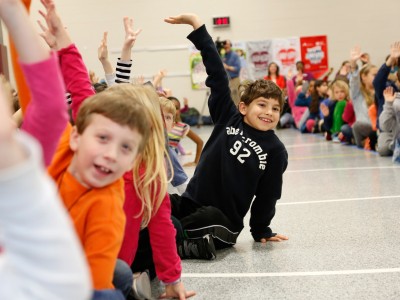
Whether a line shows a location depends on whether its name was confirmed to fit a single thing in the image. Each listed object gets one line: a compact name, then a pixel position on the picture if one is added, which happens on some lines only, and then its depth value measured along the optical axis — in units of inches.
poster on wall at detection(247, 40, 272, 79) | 438.6
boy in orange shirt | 49.0
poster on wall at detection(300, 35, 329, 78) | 434.9
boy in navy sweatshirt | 95.7
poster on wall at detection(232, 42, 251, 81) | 434.6
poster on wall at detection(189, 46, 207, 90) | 442.0
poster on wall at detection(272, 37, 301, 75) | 437.1
